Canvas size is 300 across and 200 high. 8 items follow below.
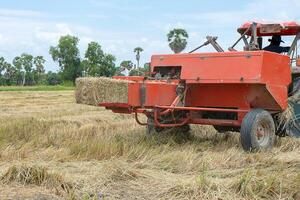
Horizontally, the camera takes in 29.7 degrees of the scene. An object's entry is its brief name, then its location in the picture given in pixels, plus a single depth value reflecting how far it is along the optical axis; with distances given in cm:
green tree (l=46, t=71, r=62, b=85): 7548
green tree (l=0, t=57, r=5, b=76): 7519
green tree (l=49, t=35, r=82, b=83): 5556
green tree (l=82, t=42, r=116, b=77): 4609
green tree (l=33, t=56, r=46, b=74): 7912
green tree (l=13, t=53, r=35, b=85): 7581
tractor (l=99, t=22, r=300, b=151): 807
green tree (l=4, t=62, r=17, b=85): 7575
